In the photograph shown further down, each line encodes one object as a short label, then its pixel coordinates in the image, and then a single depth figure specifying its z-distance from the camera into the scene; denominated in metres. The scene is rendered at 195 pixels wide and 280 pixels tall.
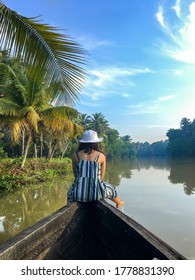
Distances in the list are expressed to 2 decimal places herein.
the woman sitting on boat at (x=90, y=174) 1.95
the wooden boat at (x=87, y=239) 1.16
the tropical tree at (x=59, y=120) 9.18
